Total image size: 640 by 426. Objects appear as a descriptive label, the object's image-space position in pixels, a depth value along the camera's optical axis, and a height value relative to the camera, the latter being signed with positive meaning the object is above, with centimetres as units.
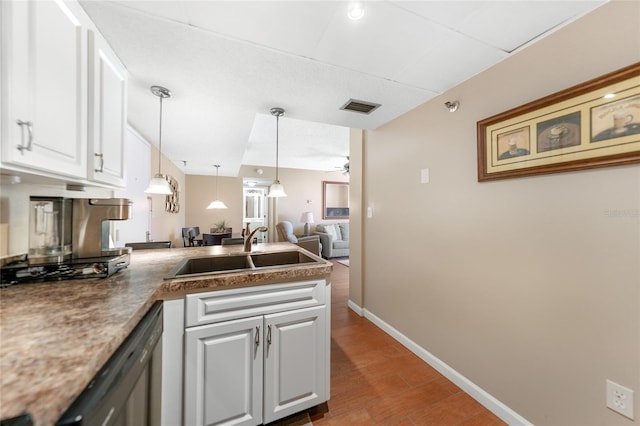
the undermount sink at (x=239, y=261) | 173 -38
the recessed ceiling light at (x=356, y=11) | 104 +95
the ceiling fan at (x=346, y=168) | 504 +104
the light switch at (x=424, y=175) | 202 +34
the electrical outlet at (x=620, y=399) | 101 -84
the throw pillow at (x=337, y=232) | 642 -51
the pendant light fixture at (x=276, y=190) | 268 +28
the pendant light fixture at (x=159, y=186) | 216 +26
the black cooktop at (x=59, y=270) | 107 -29
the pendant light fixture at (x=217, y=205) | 471 +18
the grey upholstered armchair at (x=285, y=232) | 545 -44
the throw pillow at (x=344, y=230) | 654 -46
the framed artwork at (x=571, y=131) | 99 +43
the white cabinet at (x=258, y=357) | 119 -81
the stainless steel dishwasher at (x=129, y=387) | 55 -52
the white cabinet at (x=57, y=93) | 77 +50
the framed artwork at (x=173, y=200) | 431 +29
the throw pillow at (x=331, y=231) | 614 -46
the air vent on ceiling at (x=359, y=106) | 199 +98
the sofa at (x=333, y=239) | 592 -67
